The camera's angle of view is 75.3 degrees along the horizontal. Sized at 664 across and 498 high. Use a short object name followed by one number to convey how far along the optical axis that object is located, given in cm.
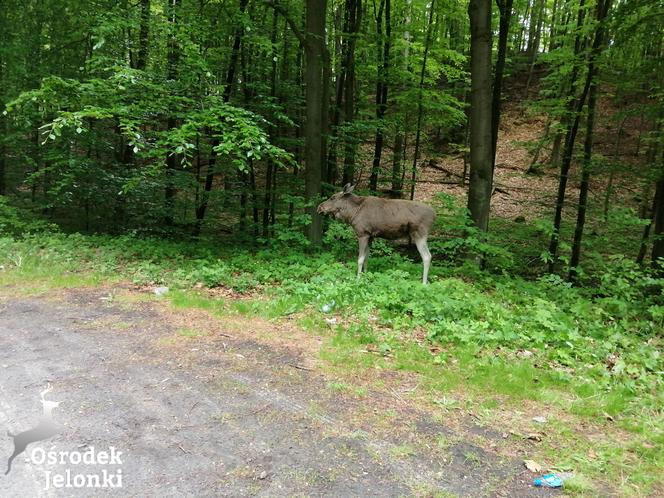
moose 862
